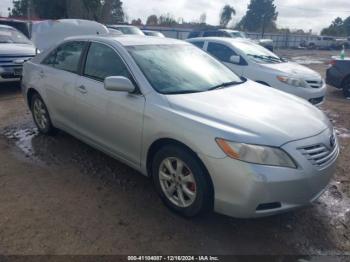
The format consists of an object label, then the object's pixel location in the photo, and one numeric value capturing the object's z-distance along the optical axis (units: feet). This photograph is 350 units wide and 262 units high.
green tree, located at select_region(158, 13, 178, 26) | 196.65
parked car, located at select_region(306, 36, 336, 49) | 154.20
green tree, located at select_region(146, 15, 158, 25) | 202.98
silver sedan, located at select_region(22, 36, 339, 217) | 8.84
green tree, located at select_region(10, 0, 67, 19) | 99.40
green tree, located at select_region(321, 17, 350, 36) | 243.09
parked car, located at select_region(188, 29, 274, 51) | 61.57
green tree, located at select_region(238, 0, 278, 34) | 243.79
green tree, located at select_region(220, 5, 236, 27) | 274.36
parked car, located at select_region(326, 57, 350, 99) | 31.55
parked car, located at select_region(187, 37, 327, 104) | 22.74
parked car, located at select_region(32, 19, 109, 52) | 34.39
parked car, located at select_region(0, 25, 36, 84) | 26.30
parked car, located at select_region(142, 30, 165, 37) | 60.70
